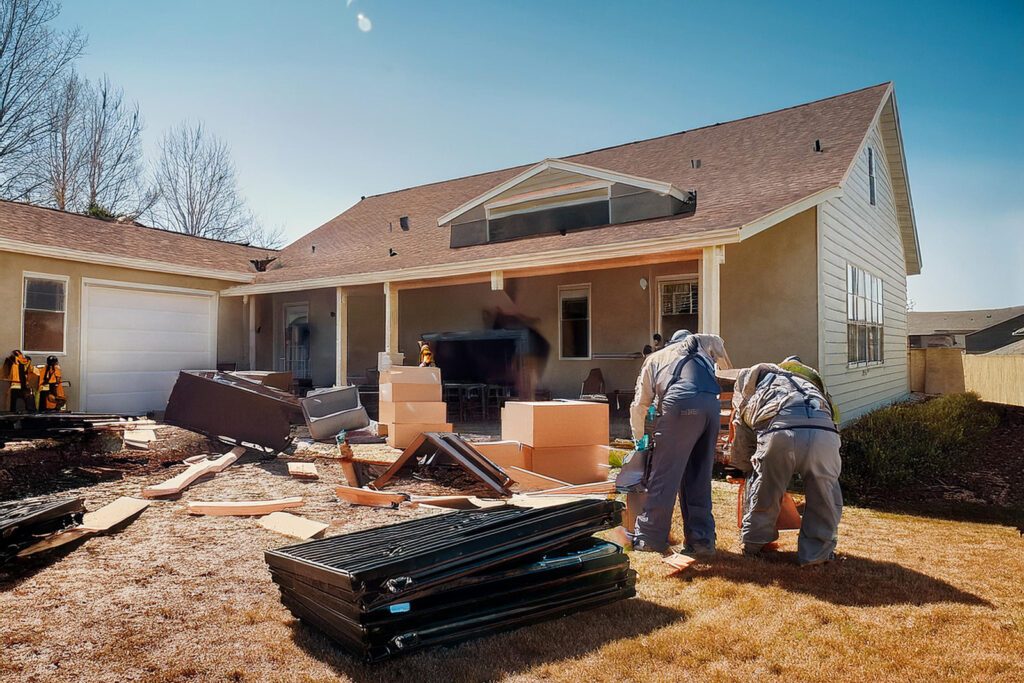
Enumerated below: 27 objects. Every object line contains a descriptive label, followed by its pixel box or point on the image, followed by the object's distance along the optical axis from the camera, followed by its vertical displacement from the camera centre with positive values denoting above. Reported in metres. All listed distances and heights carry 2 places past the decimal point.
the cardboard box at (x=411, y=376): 8.73 -0.31
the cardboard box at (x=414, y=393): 8.77 -0.53
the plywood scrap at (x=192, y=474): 6.34 -1.31
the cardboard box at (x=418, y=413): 8.80 -0.80
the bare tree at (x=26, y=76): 22.73 +9.74
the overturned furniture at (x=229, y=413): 8.66 -0.80
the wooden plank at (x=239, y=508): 5.63 -1.33
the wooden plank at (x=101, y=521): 4.54 -1.31
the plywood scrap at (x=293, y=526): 4.89 -1.32
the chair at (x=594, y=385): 12.70 -0.61
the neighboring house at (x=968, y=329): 47.03 +1.84
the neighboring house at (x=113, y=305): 11.77 +0.93
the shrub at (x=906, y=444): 7.54 -1.28
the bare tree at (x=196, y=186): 30.94 +7.91
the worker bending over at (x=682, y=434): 4.48 -0.56
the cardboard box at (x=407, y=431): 8.88 -1.05
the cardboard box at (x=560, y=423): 7.03 -0.76
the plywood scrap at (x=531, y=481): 6.54 -1.27
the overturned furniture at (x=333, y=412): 9.96 -0.92
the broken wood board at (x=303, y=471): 7.19 -1.30
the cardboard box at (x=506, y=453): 6.95 -1.06
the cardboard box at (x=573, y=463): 7.06 -1.19
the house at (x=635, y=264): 10.32 +1.51
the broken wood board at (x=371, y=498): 5.88 -1.31
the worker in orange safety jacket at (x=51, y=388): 11.18 -0.61
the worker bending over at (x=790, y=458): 4.16 -0.66
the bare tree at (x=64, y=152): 25.94 +8.01
